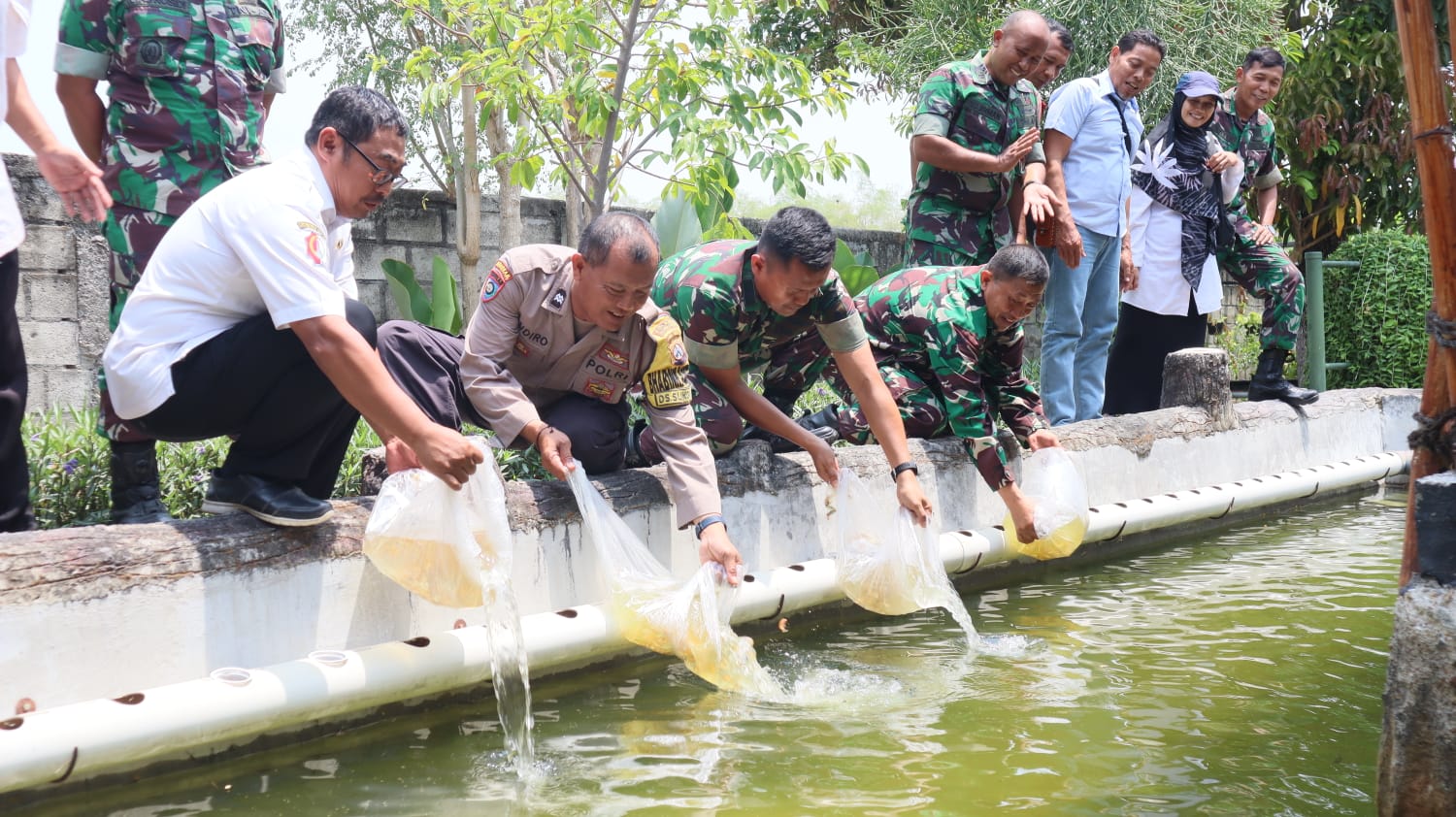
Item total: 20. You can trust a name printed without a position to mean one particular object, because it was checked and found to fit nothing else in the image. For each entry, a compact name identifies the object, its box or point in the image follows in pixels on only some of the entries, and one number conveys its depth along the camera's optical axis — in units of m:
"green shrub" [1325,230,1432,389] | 9.85
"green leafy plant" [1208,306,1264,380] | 12.98
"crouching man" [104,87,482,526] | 3.11
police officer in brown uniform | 3.84
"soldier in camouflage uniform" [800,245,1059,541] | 4.98
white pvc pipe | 2.76
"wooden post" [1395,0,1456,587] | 2.72
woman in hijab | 6.81
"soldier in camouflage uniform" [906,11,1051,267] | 5.73
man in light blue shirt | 6.26
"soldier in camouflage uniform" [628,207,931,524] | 4.30
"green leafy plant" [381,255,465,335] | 6.83
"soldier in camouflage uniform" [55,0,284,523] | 3.85
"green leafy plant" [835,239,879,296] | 8.13
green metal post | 9.48
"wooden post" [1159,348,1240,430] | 6.94
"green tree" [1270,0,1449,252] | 12.52
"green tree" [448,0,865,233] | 6.52
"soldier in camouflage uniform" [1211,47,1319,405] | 6.90
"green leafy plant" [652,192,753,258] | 7.63
